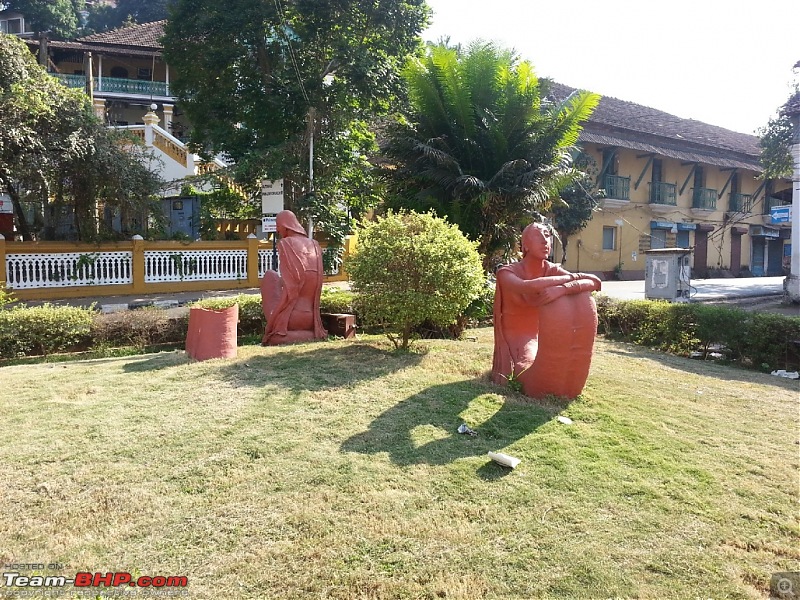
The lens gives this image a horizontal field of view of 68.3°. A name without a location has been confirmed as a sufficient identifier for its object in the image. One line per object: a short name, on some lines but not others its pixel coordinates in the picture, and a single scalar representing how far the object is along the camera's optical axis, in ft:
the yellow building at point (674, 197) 76.02
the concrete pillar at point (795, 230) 43.70
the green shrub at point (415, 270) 20.27
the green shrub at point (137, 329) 25.29
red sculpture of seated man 15.49
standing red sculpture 23.47
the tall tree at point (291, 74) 39.68
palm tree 31.58
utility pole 41.38
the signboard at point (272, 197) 41.32
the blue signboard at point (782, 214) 49.37
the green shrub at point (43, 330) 23.27
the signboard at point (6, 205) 53.31
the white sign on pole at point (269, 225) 36.68
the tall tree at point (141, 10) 111.75
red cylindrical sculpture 20.68
